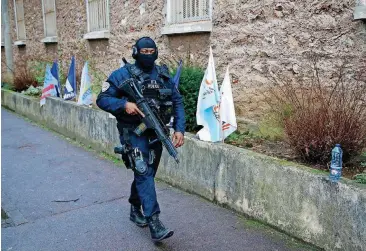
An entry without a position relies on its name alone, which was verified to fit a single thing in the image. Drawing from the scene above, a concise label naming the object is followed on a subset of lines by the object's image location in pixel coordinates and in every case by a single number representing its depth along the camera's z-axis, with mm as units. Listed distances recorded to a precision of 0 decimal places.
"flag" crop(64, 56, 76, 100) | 8371
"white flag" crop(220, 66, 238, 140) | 4465
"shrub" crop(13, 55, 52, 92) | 12102
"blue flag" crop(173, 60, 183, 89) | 5297
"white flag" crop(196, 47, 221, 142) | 4535
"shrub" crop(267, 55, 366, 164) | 3775
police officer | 3424
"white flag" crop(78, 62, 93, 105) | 7492
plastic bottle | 3236
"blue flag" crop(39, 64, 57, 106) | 9172
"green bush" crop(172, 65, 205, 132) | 5527
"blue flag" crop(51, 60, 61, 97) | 9187
